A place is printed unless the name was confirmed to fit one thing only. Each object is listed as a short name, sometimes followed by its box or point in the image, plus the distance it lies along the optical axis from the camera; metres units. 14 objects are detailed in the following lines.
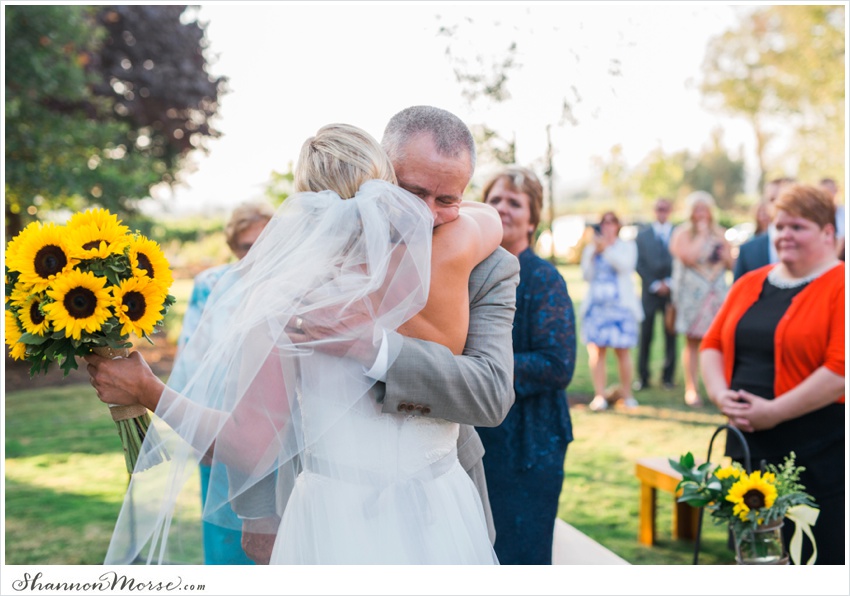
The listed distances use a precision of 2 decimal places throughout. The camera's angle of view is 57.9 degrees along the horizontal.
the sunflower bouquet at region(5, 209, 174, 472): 1.93
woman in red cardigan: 3.57
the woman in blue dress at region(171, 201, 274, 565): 4.27
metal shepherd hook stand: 3.09
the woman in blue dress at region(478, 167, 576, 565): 3.20
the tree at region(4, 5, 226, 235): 9.31
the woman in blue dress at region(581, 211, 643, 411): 8.66
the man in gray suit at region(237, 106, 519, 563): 1.90
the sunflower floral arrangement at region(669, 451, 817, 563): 3.00
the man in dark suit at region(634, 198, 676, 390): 9.87
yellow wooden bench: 4.79
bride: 1.86
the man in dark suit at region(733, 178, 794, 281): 5.96
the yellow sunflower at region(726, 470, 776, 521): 3.00
